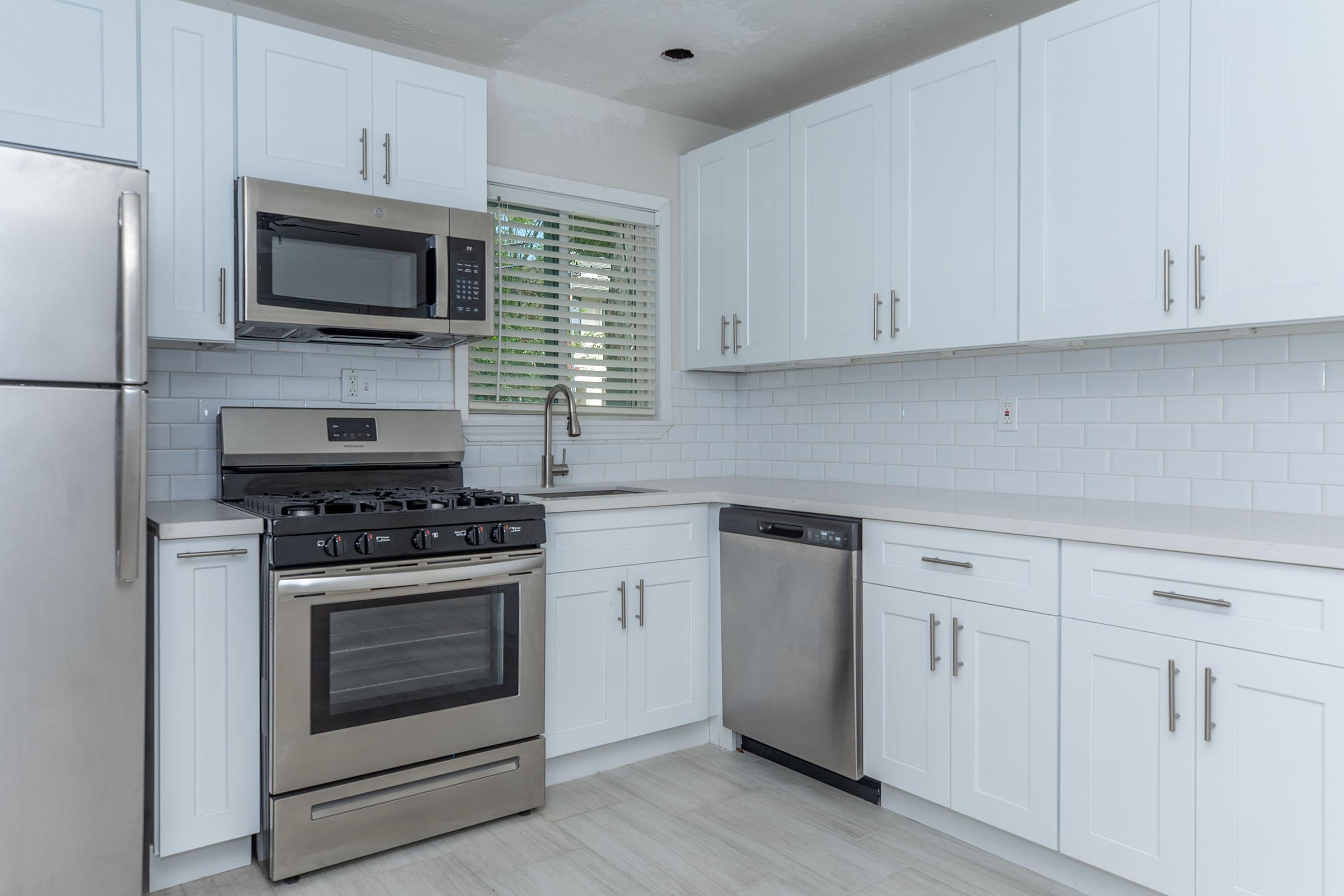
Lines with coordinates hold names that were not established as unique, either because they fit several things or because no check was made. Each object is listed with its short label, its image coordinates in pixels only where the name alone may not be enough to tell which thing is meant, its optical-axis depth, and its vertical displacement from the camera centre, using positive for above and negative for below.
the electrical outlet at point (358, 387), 2.97 +0.20
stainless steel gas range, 2.23 -0.57
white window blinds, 3.39 +0.57
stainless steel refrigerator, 1.88 -0.18
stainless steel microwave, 2.47 +0.54
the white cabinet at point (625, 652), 2.82 -0.71
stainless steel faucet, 3.28 +0.06
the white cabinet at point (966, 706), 2.20 -0.72
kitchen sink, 3.21 -0.18
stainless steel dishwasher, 2.63 -0.61
